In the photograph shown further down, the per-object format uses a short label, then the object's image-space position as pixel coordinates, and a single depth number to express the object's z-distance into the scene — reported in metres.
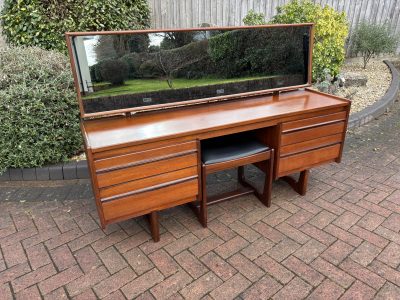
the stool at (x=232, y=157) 2.17
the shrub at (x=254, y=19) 4.61
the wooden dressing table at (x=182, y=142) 1.81
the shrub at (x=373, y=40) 5.92
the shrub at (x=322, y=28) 4.40
